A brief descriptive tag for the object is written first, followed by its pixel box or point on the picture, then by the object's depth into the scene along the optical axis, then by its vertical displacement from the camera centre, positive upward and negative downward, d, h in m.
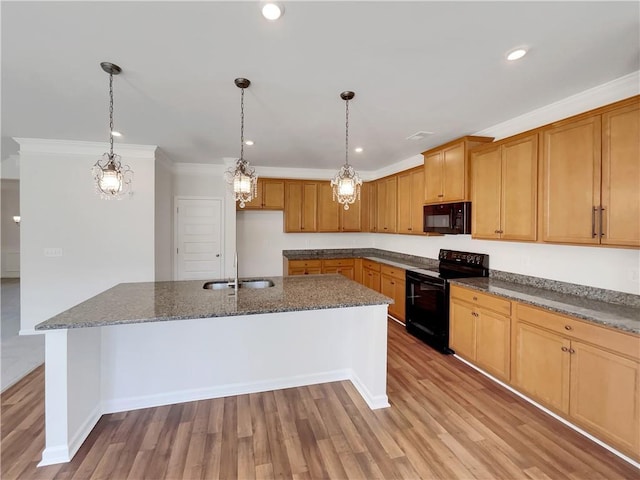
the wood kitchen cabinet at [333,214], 5.74 +0.45
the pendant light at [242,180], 2.51 +0.49
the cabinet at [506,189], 2.72 +0.50
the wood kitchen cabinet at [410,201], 4.39 +0.58
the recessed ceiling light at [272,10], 1.50 +1.18
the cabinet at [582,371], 1.84 -0.97
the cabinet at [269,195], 5.43 +0.78
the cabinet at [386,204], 5.10 +0.61
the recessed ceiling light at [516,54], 1.89 +1.20
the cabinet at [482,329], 2.71 -0.93
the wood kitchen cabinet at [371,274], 5.06 -0.66
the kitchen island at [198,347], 1.89 -0.93
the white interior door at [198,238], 5.32 -0.02
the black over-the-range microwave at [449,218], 3.47 +0.25
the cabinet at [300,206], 5.58 +0.60
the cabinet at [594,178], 2.03 +0.46
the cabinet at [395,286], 4.36 -0.77
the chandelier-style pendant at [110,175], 2.13 +0.46
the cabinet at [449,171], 3.46 +0.85
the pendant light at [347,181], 2.59 +0.50
